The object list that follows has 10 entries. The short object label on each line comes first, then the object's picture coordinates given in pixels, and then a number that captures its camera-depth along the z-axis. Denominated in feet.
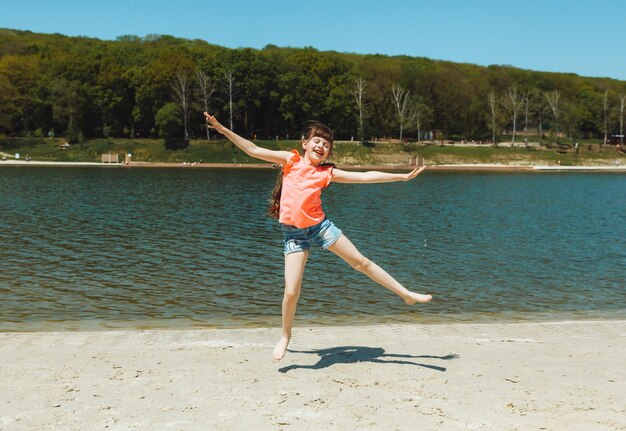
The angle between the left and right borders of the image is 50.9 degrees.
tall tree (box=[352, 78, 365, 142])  402.11
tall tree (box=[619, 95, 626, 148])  486.30
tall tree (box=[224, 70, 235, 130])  378.47
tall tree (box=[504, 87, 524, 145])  460.42
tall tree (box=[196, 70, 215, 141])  373.81
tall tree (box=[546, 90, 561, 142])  465.47
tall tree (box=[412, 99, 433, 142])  415.83
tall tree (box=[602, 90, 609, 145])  497.46
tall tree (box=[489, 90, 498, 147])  434.92
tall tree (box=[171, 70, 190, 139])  374.43
